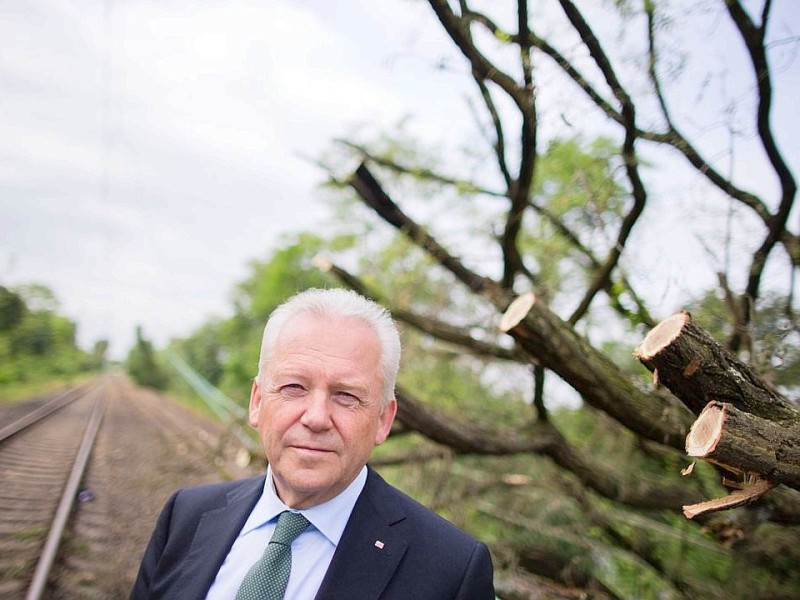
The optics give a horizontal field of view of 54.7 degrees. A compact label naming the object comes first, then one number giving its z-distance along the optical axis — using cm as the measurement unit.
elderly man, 84
